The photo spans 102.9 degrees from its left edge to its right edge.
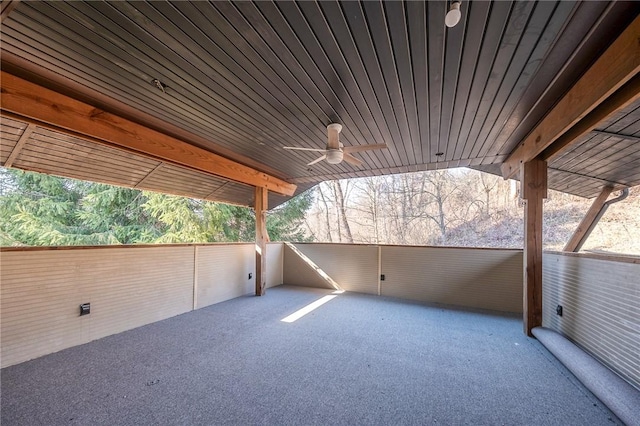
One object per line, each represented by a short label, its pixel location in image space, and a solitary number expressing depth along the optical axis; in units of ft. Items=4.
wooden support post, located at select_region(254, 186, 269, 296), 16.85
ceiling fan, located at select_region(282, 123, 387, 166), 9.35
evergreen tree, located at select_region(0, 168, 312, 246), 21.35
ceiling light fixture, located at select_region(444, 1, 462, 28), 4.28
